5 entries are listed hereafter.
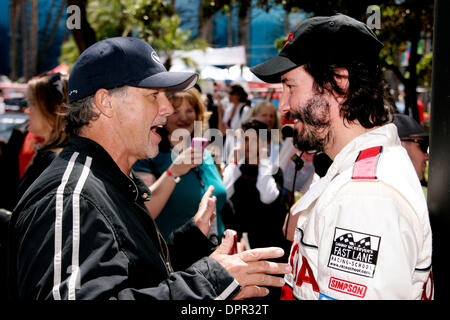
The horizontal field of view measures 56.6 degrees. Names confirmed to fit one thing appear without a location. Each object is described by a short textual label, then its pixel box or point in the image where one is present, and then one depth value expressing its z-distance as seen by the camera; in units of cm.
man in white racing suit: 127
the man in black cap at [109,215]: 123
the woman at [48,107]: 284
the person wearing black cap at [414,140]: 306
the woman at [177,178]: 285
